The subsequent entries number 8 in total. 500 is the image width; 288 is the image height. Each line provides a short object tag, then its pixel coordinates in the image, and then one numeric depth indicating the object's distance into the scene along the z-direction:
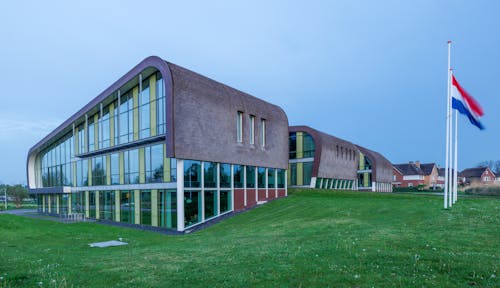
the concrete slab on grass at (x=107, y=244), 18.25
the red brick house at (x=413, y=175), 101.94
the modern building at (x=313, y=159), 45.78
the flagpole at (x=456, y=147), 20.46
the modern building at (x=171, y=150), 25.81
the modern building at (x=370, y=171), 64.44
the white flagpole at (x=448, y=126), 18.85
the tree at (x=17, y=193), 74.31
